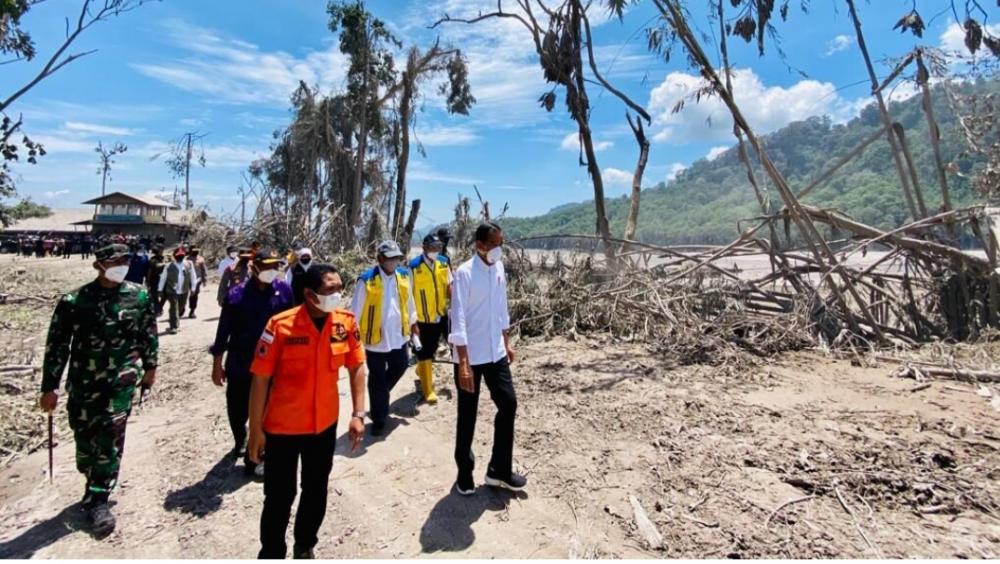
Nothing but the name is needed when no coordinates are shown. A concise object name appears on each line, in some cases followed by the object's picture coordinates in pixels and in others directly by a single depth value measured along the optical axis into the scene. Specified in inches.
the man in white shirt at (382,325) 170.6
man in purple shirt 136.0
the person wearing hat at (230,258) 299.6
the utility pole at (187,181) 1666.6
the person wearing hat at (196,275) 388.8
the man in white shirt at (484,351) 126.0
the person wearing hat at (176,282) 346.0
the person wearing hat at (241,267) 199.6
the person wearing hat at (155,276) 359.3
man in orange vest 94.4
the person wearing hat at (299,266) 201.5
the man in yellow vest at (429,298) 196.2
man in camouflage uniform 116.4
